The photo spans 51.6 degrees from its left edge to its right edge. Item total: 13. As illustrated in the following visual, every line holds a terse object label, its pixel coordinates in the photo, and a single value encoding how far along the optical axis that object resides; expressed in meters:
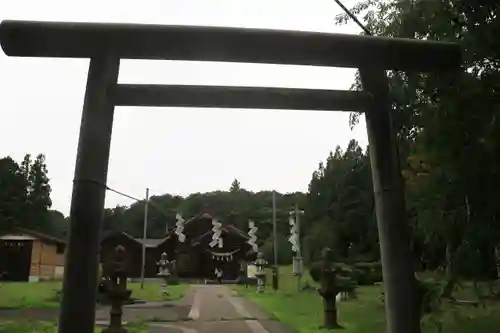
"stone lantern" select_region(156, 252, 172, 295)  28.00
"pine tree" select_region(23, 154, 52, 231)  35.56
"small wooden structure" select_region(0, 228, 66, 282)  27.70
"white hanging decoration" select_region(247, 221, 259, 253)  30.84
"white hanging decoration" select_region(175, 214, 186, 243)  31.20
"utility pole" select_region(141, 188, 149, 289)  24.18
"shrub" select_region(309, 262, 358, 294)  9.54
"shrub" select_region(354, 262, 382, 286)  20.48
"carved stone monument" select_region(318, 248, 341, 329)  9.16
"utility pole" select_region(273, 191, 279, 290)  21.12
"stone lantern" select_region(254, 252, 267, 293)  20.35
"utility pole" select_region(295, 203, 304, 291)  18.51
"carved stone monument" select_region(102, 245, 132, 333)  8.31
